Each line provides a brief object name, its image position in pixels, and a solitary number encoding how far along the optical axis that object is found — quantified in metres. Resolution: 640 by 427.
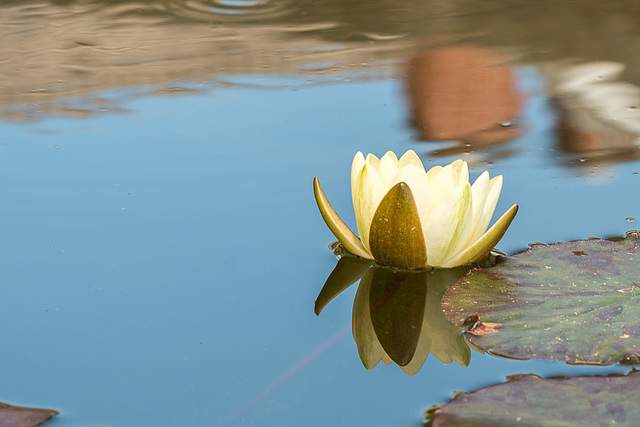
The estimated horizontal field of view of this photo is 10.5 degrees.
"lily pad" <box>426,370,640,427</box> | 1.42
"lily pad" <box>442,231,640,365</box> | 1.46
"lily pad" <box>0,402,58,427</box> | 1.43
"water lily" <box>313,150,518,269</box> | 1.51
